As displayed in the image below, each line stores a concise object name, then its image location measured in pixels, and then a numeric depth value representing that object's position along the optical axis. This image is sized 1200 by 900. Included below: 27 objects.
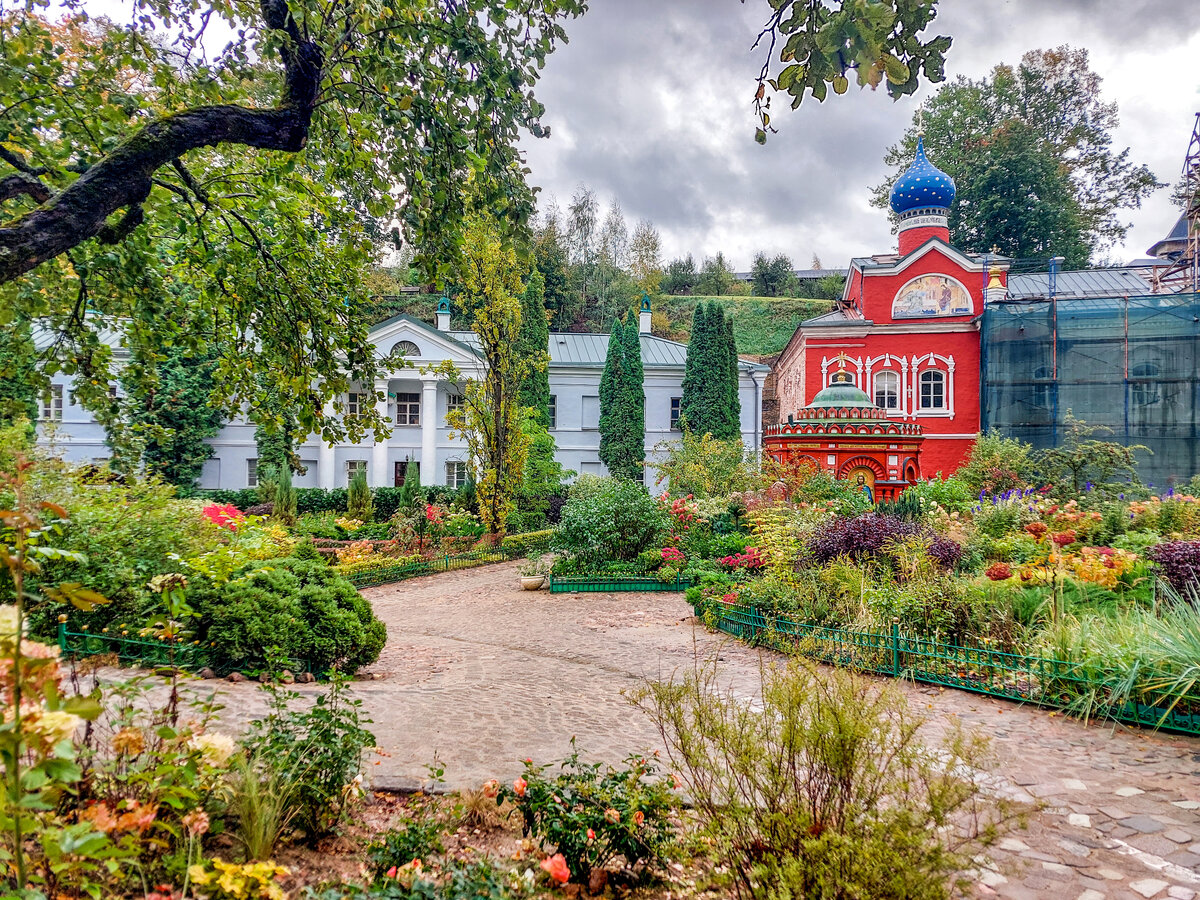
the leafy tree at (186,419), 24.41
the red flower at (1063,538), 9.51
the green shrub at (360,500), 21.98
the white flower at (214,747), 2.64
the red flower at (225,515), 9.76
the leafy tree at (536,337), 24.72
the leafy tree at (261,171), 3.53
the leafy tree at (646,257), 45.81
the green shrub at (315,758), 3.16
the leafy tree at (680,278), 49.88
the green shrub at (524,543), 17.78
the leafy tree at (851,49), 2.31
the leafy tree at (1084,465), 14.21
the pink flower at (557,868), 2.41
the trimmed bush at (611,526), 13.30
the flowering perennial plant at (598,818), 2.88
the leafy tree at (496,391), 17.81
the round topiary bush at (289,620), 6.06
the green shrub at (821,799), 2.13
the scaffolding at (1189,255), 21.14
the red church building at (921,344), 23.66
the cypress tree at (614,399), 27.06
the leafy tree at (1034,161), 32.53
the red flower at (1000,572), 7.62
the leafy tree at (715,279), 48.73
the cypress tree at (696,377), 26.95
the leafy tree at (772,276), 48.97
